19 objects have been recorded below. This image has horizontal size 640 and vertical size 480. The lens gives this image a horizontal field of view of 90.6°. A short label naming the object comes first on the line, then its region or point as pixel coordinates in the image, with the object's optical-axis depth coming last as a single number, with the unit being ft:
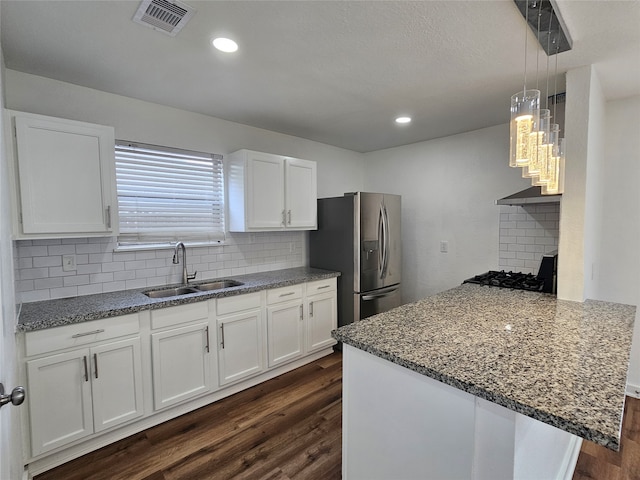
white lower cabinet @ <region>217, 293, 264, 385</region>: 8.29
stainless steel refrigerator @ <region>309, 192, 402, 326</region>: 10.79
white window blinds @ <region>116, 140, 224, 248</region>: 8.38
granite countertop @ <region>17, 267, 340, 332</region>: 5.90
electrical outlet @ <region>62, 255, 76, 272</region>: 7.29
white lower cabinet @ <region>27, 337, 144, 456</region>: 5.85
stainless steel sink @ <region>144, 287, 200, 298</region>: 8.39
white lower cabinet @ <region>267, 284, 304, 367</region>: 9.36
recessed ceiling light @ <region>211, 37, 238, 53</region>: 5.55
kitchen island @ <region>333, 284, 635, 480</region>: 3.21
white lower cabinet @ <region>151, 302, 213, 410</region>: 7.21
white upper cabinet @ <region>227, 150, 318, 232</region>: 9.62
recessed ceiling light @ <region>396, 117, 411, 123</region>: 9.80
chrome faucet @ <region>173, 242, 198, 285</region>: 8.96
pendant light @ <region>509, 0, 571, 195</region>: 4.59
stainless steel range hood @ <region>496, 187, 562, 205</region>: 6.98
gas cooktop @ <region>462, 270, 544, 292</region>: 7.75
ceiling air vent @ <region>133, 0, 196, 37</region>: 4.64
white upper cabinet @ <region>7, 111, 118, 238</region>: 6.11
